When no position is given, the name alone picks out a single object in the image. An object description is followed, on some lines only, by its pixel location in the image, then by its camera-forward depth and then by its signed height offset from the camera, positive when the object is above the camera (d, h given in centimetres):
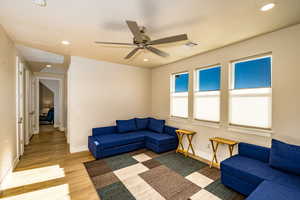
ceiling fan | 172 +86
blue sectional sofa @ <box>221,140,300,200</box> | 161 -109
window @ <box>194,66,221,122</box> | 342 +12
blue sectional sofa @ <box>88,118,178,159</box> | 353 -113
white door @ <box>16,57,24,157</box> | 323 -22
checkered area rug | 214 -152
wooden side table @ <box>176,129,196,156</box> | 371 -109
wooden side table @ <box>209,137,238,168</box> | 281 -96
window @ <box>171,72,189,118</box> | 421 +14
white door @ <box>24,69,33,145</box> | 430 -51
